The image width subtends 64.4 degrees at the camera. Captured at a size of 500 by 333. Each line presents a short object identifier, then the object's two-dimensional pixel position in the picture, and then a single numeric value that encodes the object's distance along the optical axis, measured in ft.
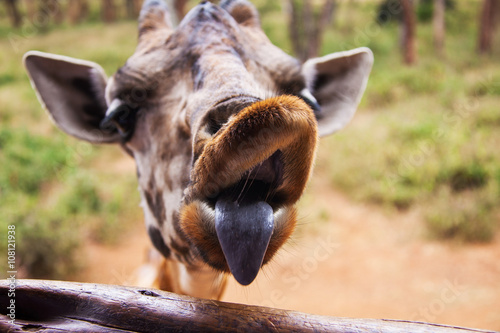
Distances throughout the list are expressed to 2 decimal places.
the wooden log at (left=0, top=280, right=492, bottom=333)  4.49
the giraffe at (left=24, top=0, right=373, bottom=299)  4.52
